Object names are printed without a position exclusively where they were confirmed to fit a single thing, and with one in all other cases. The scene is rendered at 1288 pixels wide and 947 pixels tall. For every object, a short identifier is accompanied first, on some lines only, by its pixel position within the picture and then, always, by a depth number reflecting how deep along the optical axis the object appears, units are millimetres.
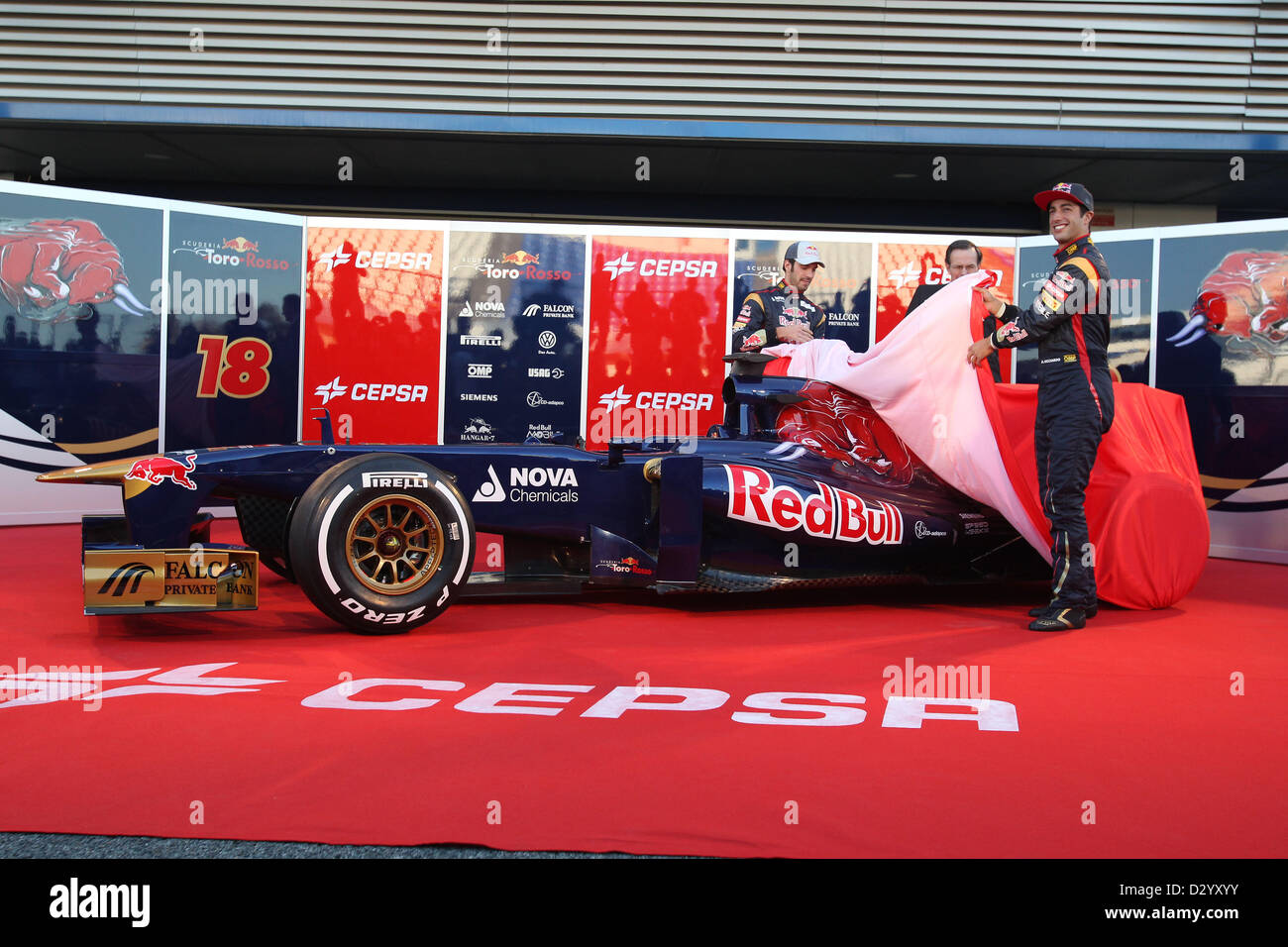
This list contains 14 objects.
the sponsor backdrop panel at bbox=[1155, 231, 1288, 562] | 8016
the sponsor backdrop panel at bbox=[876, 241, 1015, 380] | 9750
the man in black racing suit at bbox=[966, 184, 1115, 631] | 5008
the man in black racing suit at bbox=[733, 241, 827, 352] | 6551
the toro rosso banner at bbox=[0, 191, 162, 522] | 8430
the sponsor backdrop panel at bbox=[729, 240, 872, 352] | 9625
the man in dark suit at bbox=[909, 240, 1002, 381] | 6316
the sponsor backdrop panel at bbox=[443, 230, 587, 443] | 9547
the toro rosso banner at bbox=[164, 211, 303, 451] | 9070
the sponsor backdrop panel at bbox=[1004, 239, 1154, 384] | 8742
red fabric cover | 5336
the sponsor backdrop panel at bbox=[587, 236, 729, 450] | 9586
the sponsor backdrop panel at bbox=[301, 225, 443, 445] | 9531
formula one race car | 4172
